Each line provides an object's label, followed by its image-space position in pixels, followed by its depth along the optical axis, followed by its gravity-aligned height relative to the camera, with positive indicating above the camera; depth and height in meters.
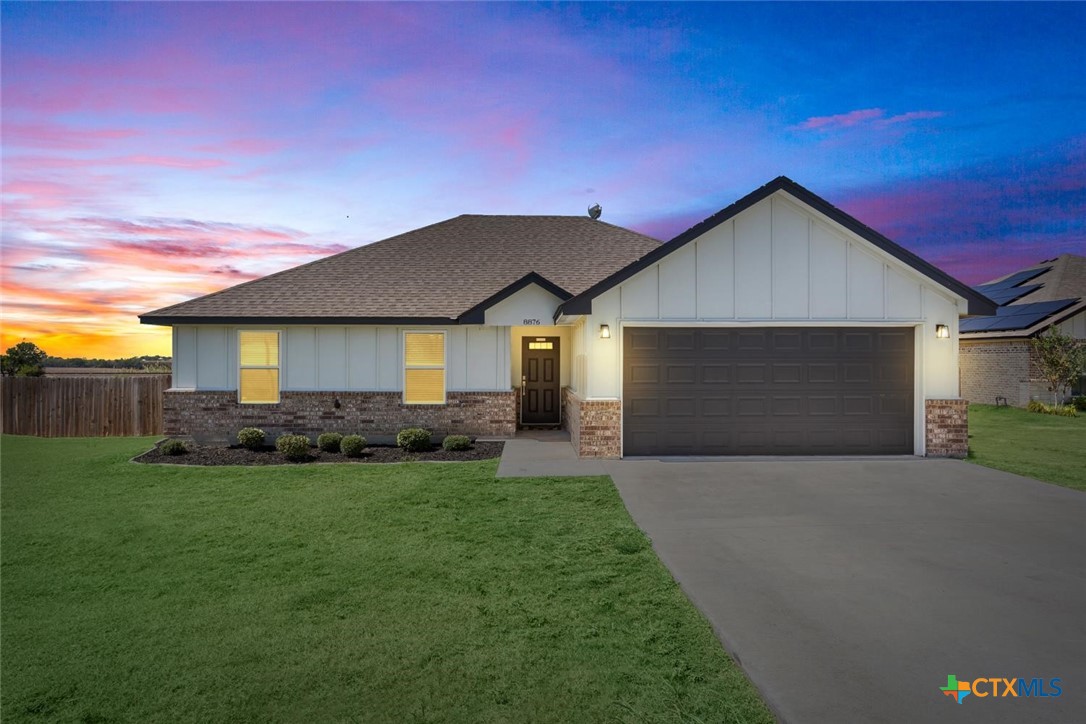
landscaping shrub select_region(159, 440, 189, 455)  11.85 -1.74
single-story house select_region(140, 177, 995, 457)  11.05 +0.47
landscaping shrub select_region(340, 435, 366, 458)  11.84 -1.71
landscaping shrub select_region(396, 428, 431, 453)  12.41 -1.65
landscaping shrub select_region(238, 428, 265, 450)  12.64 -1.63
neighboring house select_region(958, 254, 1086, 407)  22.25 +1.40
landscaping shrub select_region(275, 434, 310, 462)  11.62 -1.71
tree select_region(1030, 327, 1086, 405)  20.94 +0.23
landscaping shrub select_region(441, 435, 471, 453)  12.36 -1.73
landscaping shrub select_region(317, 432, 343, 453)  12.46 -1.70
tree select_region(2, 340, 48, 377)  27.60 +0.43
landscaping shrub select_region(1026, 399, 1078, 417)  19.95 -1.61
